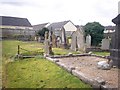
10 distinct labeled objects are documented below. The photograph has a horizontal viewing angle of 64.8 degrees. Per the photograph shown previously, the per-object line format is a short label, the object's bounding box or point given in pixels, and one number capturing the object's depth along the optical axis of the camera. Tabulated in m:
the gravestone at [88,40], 10.61
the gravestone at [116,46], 4.70
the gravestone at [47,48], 7.37
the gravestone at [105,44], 9.92
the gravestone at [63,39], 11.10
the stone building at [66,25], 28.36
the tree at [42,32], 18.19
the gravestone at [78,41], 9.49
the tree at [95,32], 12.26
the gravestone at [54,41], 11.83
